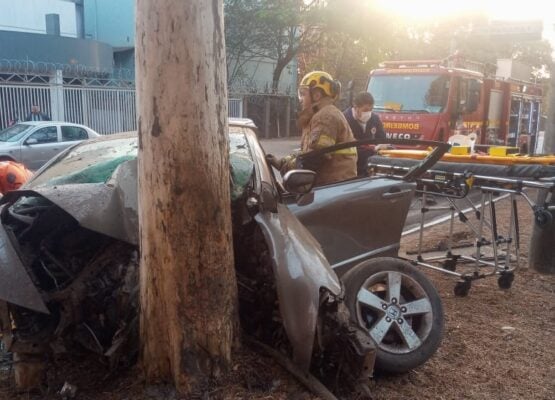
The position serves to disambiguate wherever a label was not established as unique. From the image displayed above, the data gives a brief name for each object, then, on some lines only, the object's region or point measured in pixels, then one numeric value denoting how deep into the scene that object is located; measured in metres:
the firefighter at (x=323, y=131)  4.71
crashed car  2.88
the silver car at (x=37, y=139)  13.32
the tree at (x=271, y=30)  24.66
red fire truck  12.30
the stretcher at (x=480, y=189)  4.90
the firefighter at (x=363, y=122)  7.54
